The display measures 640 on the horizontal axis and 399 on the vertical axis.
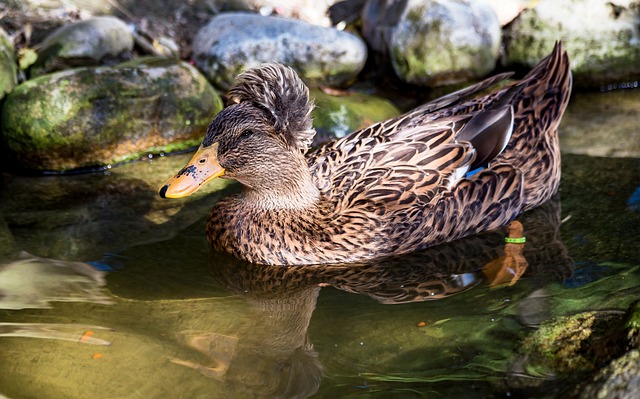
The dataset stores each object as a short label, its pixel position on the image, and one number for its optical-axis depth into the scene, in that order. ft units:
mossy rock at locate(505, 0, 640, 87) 30.66
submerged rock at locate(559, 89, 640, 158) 24.85
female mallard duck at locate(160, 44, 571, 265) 18.51
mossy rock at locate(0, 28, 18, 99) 26.53
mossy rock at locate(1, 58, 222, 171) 25.30
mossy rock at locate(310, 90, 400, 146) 27.14
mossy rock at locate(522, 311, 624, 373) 13.79
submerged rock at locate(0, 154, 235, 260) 20.72
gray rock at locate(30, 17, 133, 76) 28.35
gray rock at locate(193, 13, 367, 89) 29.76
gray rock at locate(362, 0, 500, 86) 30.53
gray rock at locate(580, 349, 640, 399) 12.01
